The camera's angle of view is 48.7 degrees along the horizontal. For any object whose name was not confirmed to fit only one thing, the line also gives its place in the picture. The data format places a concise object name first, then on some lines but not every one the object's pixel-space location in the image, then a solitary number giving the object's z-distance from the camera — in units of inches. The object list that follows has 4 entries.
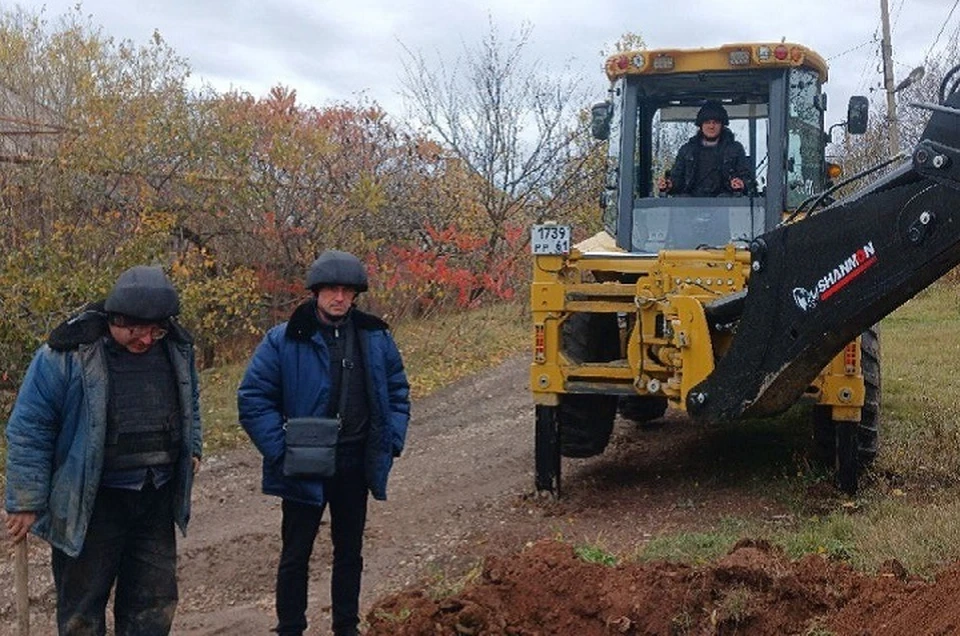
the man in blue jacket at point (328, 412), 173.5
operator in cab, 275.3
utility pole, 920.2
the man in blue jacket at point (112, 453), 155.0
